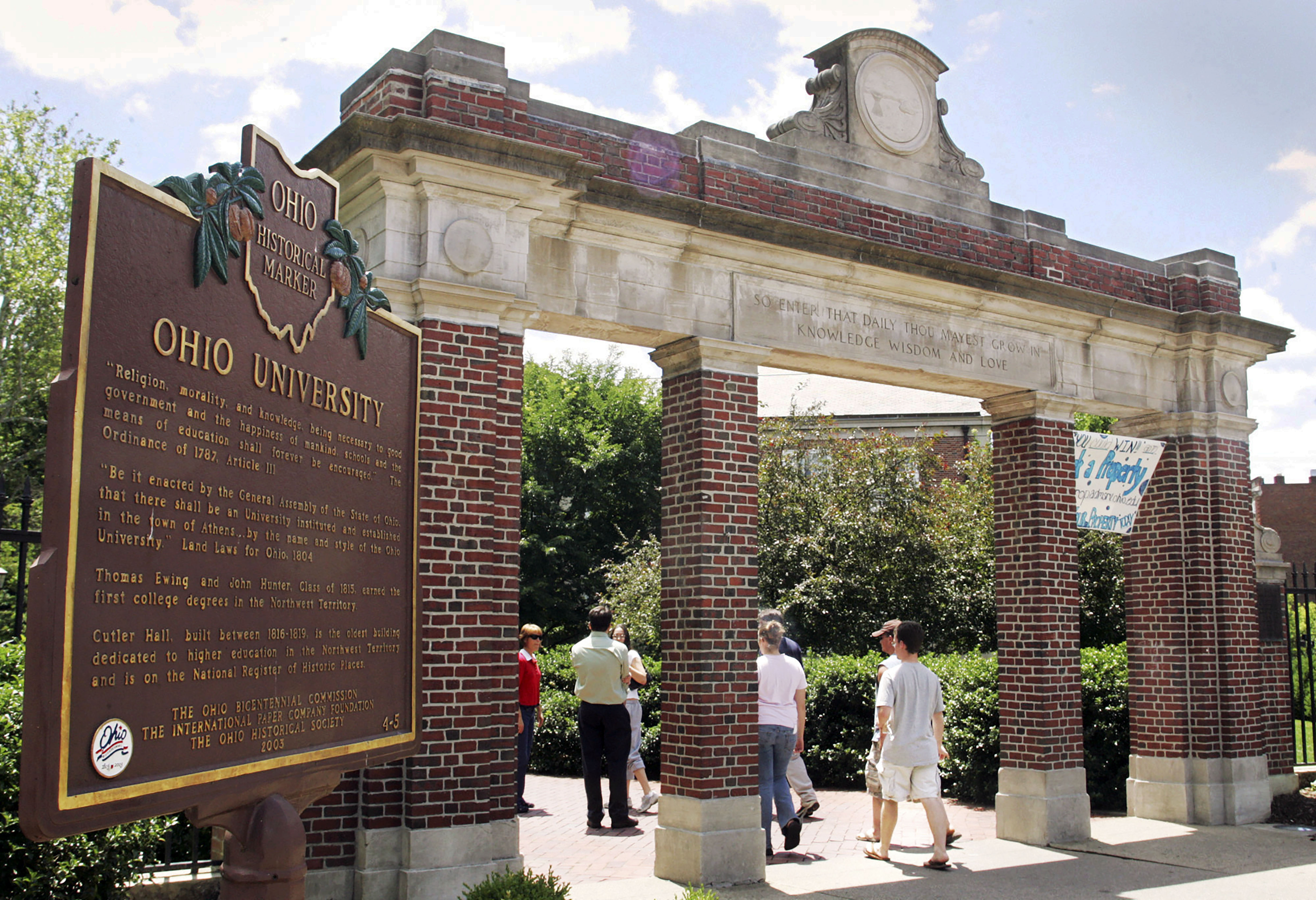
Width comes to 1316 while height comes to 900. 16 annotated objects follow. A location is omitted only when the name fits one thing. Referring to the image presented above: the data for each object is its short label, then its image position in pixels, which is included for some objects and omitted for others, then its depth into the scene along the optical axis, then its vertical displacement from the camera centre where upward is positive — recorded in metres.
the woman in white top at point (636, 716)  9.96 -1.35
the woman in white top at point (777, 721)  8.47 -1.10
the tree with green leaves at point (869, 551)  16.38 +0.43
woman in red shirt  10.32 -1.13
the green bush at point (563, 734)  13.80 -1.99
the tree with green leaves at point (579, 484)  27.06 +2.42
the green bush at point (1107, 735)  11.64 -1.63
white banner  10.48 +1.02
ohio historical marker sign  2.51 +0.16
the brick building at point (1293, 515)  44.03 +2.77
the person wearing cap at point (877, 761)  8.94 -1.57
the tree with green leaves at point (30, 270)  24.06 +6.70
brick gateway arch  6.62 +1.76
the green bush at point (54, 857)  5.11 -1.36
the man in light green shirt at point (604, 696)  9.28 -1.01
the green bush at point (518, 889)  5.03 -1.46
